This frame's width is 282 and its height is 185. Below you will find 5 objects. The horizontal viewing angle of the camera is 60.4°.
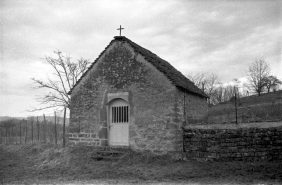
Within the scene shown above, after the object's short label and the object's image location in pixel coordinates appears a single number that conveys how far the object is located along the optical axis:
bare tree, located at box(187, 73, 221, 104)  40.61
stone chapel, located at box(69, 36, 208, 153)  10.75
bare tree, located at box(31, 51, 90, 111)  18.52
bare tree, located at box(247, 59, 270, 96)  35.78
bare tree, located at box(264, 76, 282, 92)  35.23
